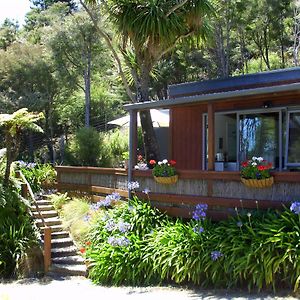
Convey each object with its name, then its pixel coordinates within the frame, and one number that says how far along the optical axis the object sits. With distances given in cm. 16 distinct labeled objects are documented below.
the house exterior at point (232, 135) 852
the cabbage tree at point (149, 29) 1230
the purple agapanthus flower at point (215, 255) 740
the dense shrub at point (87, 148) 1748
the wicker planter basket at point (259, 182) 800
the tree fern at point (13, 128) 1111
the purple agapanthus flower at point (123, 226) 900
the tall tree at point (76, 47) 2050
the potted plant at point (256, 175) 800
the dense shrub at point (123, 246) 844
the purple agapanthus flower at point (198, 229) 798
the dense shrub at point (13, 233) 1005
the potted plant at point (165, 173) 941
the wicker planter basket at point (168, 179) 941
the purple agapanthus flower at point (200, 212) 823
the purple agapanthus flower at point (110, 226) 930
